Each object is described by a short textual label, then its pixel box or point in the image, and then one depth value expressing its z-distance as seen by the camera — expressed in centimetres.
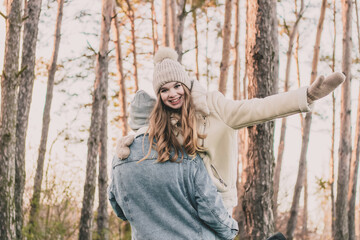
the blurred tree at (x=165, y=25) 966
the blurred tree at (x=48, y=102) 1307
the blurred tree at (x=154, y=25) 1414
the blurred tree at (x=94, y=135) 998
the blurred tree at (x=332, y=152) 1384
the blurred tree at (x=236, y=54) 1306
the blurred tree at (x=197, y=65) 1555
